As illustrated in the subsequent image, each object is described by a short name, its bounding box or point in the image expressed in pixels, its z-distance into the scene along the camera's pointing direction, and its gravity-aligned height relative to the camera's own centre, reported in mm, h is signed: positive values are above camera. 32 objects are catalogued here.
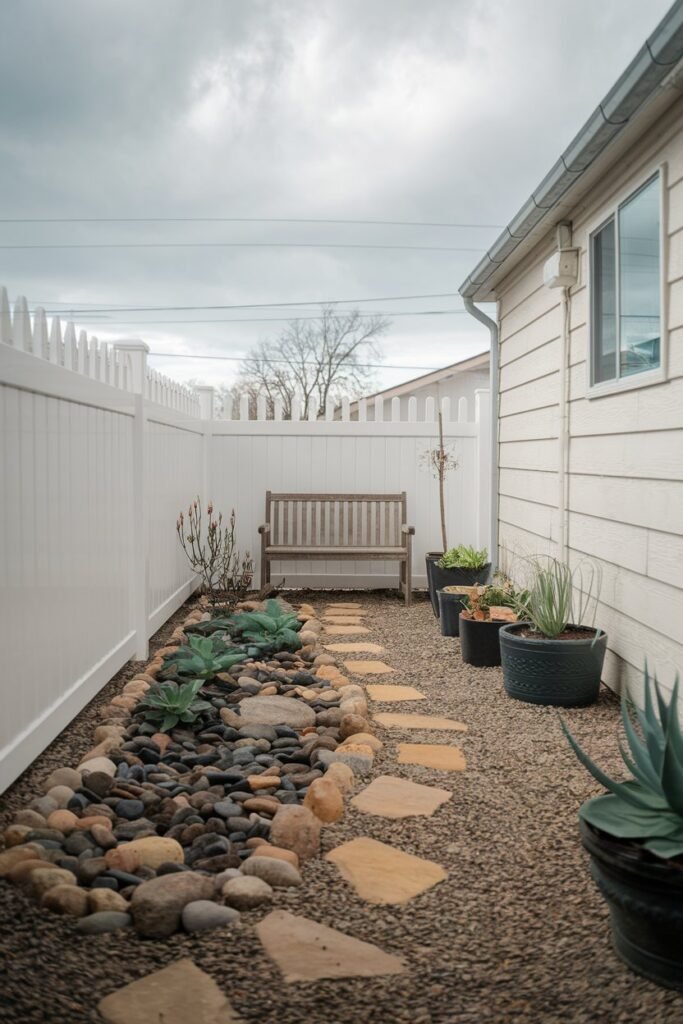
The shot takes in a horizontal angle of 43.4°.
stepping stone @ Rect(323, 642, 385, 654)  5332 -1121
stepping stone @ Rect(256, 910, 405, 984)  1845 -1075
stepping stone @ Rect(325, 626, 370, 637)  5934 -1120
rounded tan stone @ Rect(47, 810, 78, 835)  2533 -1041
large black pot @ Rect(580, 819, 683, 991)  1712 -883
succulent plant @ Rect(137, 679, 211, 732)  3584 -1009
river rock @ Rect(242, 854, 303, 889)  2254 -1060
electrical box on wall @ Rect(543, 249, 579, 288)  4750 +1131
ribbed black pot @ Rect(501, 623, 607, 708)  3994 -932
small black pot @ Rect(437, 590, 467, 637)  5652 -931
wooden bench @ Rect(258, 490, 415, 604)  7473 -498
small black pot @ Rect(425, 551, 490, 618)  6412 -803
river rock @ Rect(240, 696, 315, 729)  3742 -1075
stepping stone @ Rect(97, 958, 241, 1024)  1668 -1063
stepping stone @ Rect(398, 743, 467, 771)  3230 -1106
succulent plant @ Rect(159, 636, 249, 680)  4316 -982
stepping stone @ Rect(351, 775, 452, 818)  2773 -1098
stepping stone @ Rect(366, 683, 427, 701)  4227 -1117
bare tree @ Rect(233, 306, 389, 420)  22125 +2884
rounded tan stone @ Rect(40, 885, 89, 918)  2066 -1040
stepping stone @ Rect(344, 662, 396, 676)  4785 -1120
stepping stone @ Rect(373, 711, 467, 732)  3729 -1110
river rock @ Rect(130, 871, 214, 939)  1992 -1027
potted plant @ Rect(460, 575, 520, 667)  4902 -908
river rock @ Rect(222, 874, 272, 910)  2129 -1055
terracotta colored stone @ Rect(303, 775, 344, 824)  2725 -1062
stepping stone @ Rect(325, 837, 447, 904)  2229 -1096
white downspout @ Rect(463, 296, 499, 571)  6910 +520
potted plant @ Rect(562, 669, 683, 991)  1724 -791
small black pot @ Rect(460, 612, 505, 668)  4898 -979
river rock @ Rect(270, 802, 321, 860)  2453 -1047
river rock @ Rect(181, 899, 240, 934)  2016 -1055
